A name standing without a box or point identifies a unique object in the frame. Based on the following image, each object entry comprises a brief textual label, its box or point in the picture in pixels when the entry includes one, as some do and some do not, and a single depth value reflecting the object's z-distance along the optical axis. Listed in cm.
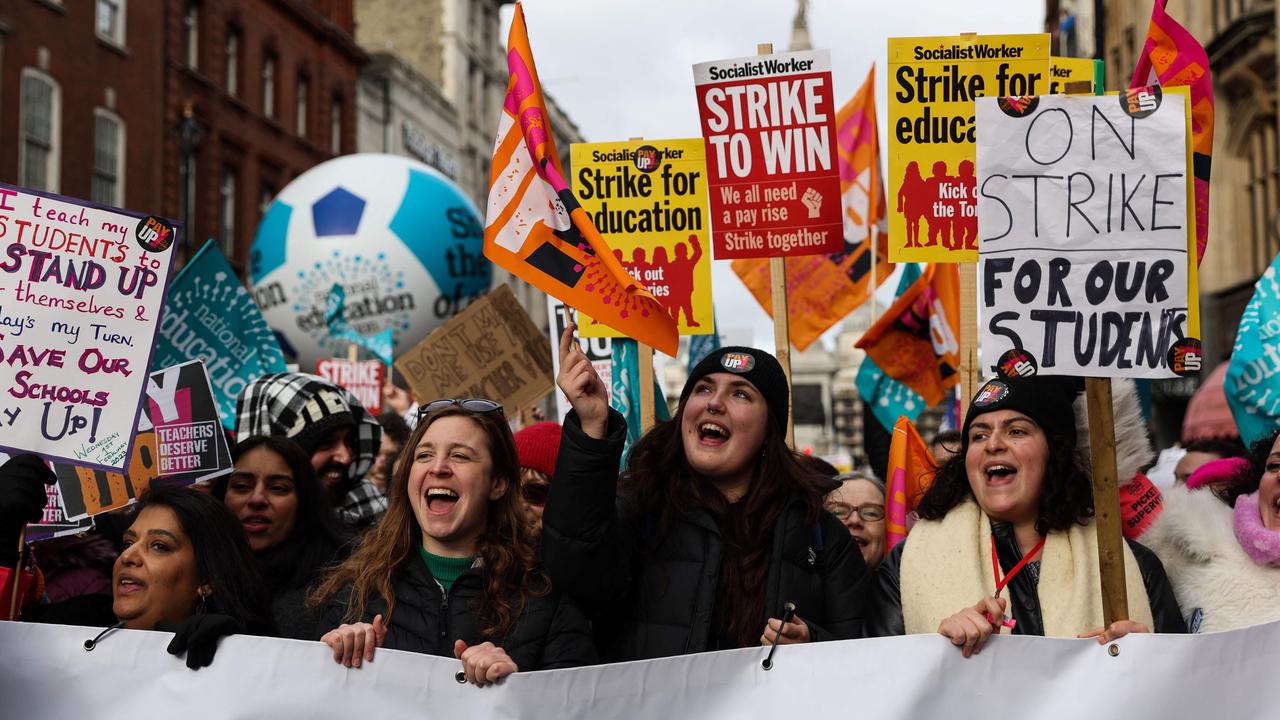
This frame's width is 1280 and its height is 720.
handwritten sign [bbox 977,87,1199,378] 372
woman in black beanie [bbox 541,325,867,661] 375
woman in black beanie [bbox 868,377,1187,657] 387
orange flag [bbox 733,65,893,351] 958
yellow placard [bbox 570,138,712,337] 690
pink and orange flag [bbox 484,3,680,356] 482
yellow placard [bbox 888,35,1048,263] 632
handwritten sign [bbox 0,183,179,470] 446
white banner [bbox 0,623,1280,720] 331
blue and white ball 1129
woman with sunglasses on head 373
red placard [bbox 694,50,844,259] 650
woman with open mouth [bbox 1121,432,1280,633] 398
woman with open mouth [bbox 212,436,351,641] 483
